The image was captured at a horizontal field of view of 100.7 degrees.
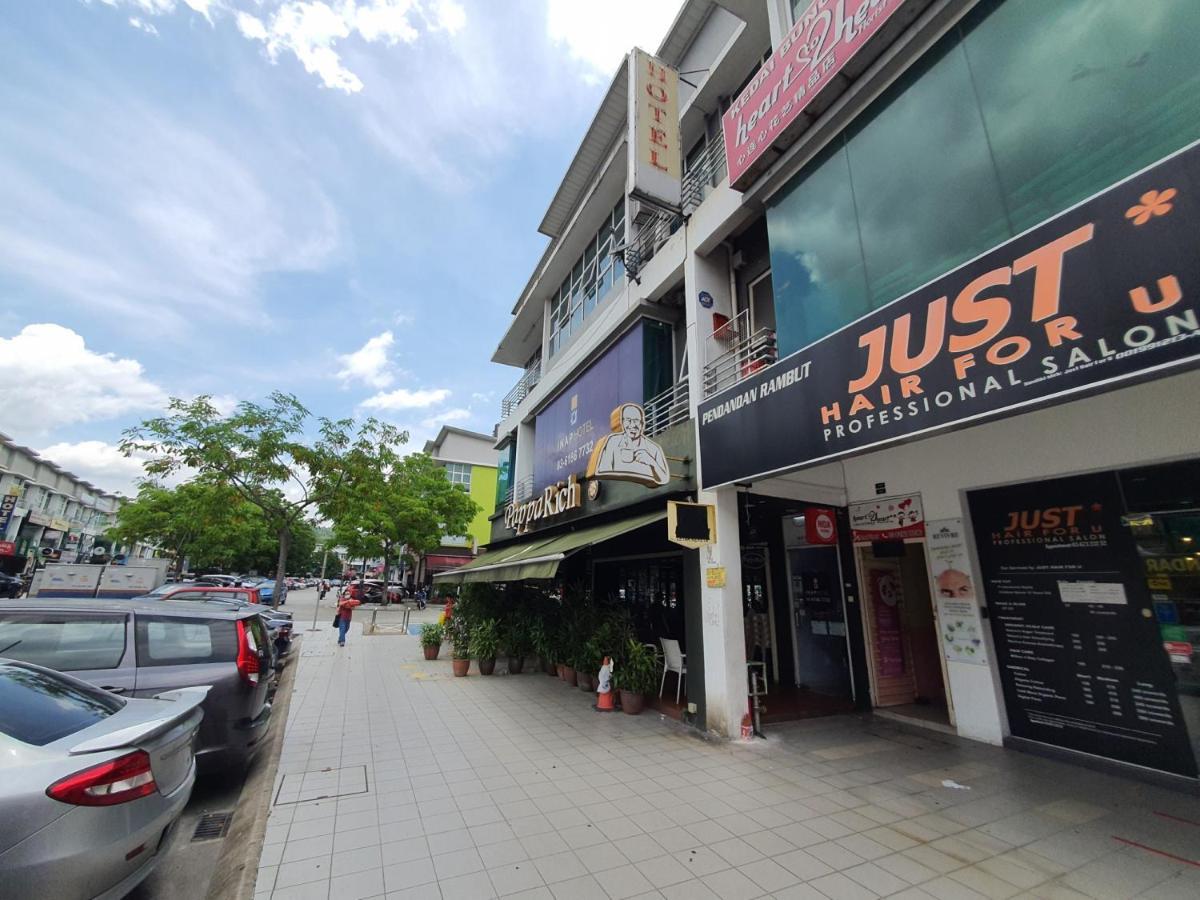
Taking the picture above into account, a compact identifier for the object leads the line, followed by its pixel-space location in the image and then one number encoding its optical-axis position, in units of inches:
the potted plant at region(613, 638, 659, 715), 305.0
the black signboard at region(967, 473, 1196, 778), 192.2
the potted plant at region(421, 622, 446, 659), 482.0
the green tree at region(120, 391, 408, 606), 542.0
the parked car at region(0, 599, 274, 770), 179.9
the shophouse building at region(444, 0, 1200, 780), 136.5
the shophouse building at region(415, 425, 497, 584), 1657.2
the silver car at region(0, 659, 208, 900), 92.5
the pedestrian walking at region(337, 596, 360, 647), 557.3
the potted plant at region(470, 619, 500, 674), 411.5
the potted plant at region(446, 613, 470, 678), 412.2
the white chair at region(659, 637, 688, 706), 314.3
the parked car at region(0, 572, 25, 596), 897.5
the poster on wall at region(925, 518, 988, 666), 249.1
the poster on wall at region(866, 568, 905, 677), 312.8
